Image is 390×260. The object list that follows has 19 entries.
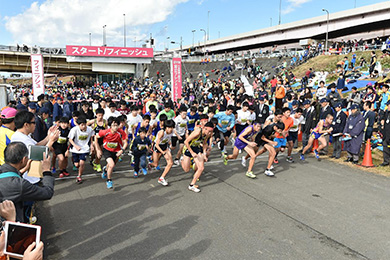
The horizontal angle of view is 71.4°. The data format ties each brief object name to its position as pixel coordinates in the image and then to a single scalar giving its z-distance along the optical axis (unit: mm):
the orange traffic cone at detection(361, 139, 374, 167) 8578
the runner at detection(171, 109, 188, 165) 8562
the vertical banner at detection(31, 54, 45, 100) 14727
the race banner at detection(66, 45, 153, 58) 36322
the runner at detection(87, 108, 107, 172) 7490
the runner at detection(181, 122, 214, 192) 6484
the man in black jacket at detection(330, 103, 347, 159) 9328
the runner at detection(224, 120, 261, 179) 7470
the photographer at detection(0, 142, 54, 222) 2527
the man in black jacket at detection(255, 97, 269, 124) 11405
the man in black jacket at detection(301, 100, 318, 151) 10078
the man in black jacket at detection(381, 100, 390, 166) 8461
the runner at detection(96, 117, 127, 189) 6504
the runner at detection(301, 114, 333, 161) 9188
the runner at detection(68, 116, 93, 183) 6766
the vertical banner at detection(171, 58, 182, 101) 18453
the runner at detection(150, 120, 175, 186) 6765
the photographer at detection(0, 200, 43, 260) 1995
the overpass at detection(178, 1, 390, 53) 38031
